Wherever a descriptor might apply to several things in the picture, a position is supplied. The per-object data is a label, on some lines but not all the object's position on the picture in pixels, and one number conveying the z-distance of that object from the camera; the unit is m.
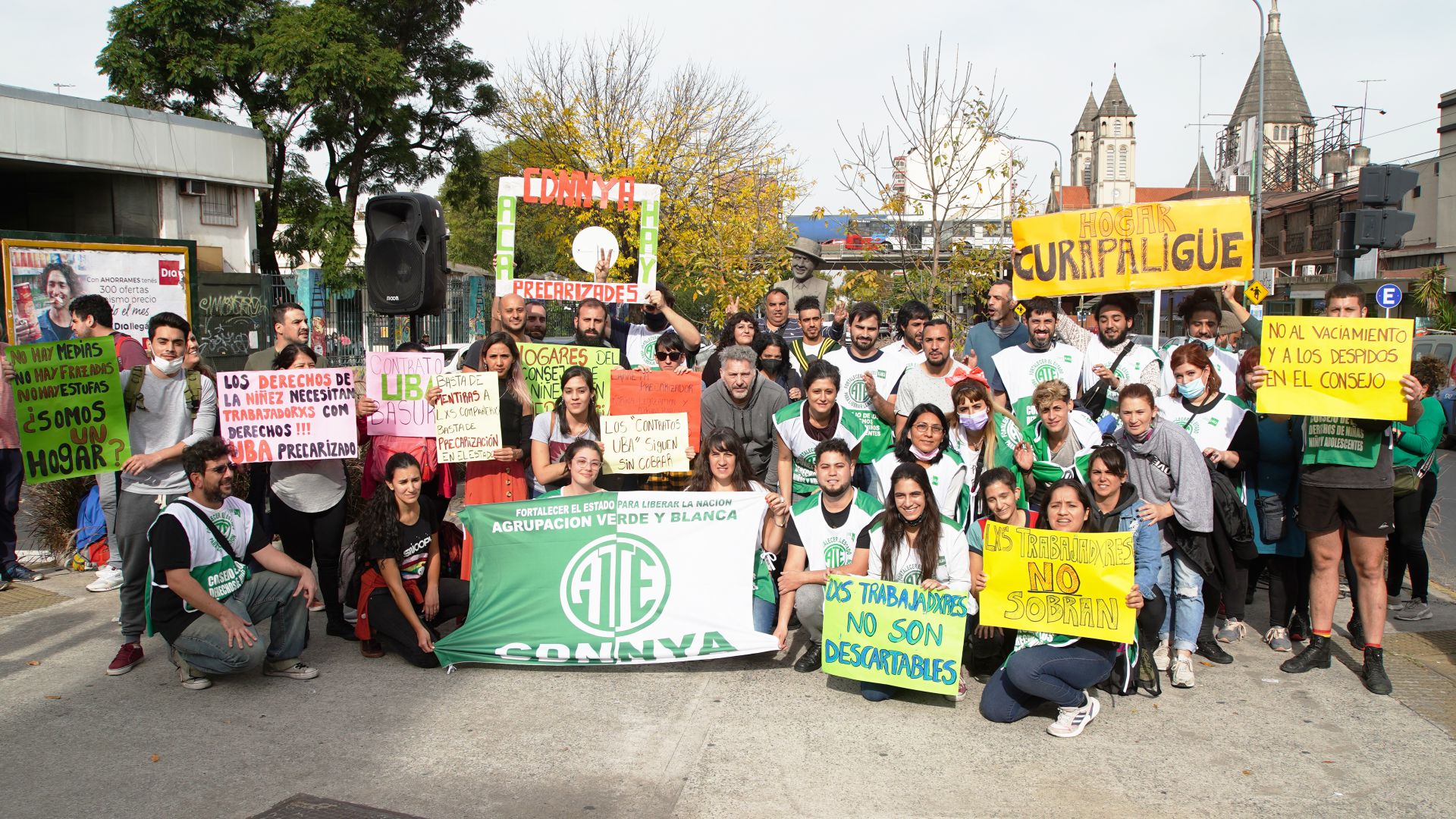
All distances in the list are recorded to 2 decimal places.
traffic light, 8.52
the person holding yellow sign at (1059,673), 4.97
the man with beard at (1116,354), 6.80
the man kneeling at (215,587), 5.34
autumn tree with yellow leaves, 21.94
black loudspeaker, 8.09
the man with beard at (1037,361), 6.96
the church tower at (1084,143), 145.12
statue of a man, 9.45
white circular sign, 8.91
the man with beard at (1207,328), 6.75
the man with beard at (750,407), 6.64
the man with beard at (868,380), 6.91
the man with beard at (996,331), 7.95
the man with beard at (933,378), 6.70
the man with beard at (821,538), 5.76
